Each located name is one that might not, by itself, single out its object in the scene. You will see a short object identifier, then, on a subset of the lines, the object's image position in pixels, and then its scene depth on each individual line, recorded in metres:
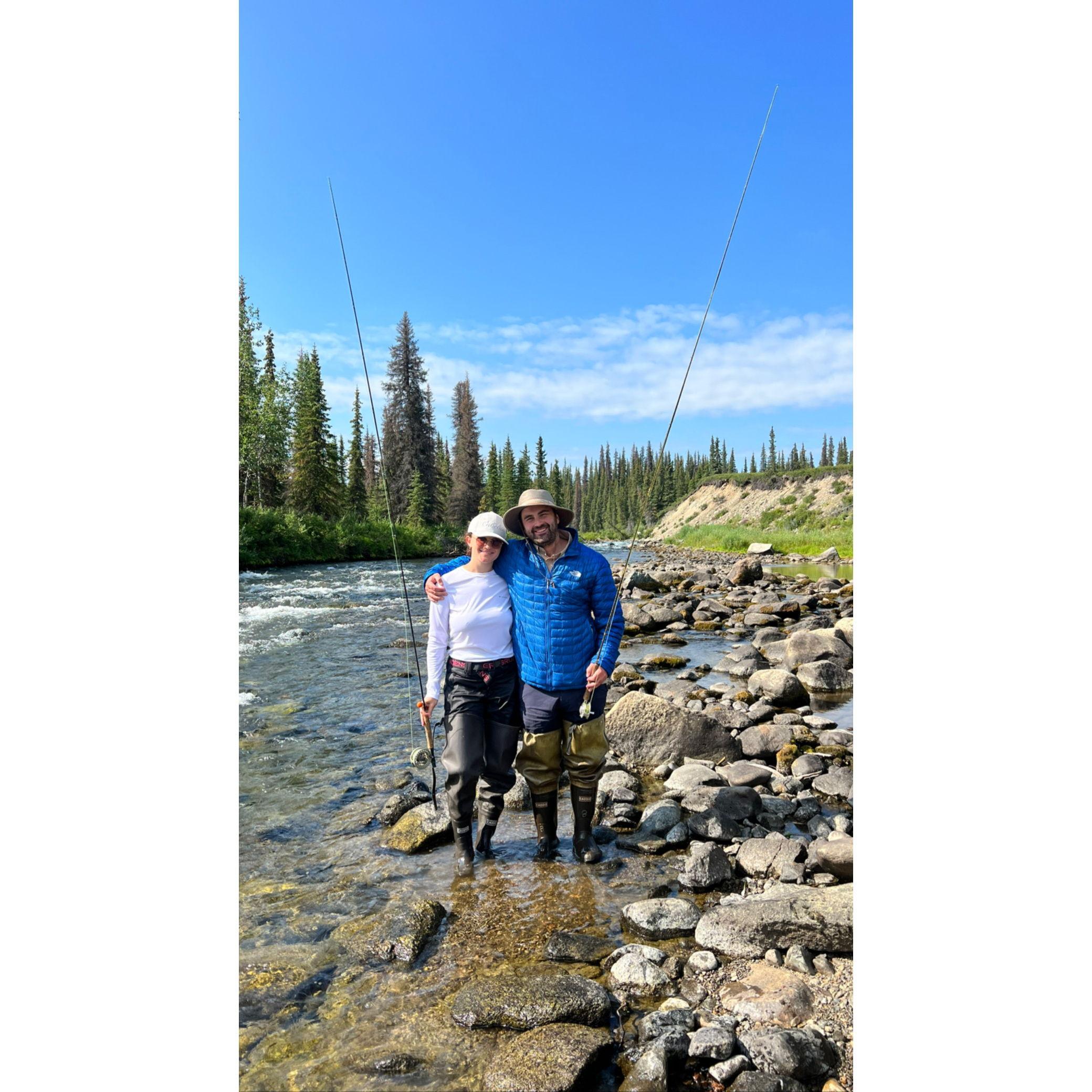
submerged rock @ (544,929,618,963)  3.32
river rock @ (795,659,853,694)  9.52
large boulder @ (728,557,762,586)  25.19
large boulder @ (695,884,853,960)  3.17
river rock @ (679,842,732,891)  4.08
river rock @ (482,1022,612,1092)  2.37
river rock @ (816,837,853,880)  3.91
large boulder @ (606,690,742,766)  6.39
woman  4.13
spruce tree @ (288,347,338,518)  33.81
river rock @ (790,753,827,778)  5.98
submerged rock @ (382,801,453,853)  4.75
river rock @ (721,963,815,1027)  2.68
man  4.10
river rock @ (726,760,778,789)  5.77
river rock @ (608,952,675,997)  2.99
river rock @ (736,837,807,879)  4.15
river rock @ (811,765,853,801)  5.54
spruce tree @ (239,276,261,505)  30.44
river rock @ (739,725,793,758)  6.60
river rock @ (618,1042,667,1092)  2.38
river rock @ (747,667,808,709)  8.63
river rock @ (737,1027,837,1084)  2.35
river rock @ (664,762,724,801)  5.60
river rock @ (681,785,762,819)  5.05
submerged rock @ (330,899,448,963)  3.37
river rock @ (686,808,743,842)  4.66
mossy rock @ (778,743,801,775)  6.26
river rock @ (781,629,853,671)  10.45
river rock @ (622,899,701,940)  3.50
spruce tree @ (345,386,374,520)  37.25
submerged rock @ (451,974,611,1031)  2.74
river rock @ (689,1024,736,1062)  2.45
